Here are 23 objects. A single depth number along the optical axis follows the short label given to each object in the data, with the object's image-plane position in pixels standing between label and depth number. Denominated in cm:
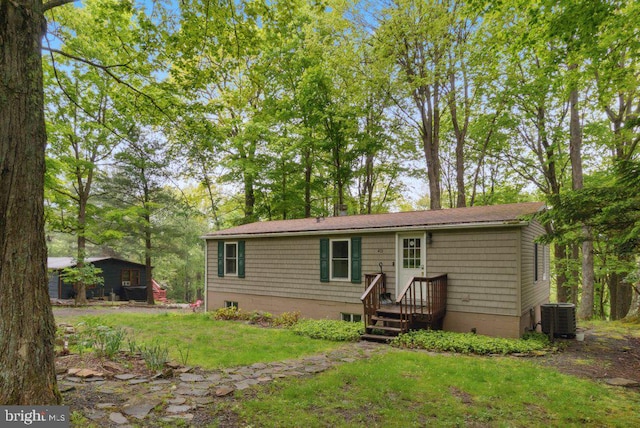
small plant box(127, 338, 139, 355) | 590
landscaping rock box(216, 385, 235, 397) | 447
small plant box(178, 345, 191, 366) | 607
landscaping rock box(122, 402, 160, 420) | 376
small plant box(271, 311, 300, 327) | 1038
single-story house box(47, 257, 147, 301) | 2144
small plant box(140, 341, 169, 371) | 525
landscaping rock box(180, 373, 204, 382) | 502
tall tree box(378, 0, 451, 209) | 1317
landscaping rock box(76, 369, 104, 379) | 478
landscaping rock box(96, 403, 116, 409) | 388
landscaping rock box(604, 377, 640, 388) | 531
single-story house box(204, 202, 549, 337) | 823
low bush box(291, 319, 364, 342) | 839
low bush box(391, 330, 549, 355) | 717
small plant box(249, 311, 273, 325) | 1097
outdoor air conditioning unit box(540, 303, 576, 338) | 821
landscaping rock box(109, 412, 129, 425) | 358
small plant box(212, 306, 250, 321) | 1156
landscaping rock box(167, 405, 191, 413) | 393
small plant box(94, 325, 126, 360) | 575
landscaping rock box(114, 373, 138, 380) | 488
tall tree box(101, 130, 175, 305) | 1889
